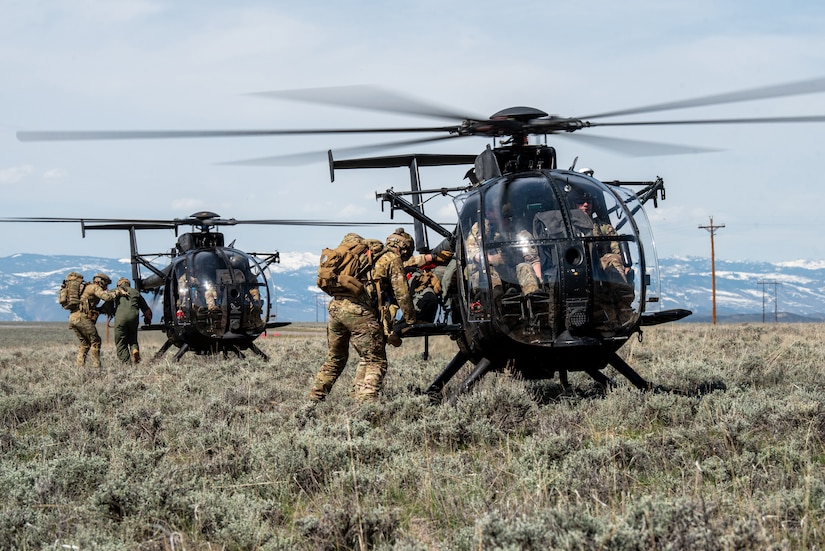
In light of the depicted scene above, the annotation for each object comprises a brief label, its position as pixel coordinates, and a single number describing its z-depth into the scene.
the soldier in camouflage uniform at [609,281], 15.92
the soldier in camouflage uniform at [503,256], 15.91
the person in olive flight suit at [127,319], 36.21
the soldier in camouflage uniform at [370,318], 18.19
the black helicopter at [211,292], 33.75
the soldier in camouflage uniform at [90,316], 35.34
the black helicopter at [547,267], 15.77
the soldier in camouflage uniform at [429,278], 19.23
